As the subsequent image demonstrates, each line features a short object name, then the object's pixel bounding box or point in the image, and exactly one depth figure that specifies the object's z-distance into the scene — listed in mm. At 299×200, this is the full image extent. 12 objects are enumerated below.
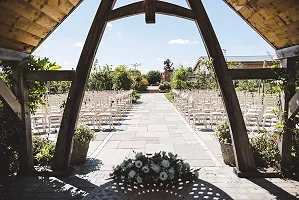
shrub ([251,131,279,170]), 4340
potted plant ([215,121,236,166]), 4574
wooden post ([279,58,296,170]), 3945
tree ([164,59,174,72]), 50288
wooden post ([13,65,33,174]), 4212
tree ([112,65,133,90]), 19719
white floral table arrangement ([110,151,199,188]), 2732
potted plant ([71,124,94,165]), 4754
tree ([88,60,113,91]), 18531
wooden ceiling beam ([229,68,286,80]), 4023
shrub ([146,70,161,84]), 44000
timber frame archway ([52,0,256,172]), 3770
